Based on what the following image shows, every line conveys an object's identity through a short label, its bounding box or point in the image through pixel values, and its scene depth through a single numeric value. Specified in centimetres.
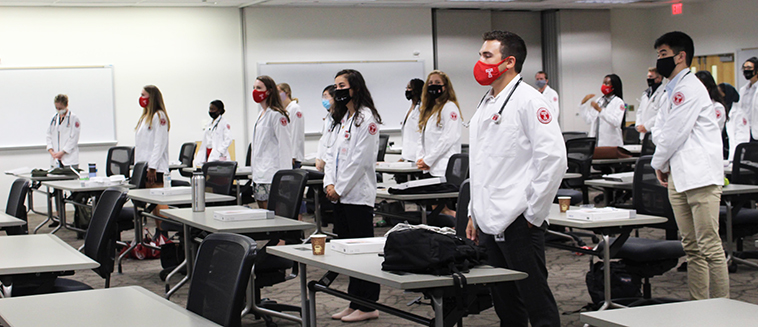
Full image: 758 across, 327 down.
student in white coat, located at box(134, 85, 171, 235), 807
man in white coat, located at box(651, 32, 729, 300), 402
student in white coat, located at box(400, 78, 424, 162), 770
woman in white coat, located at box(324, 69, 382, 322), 464
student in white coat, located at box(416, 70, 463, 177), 634
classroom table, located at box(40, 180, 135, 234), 664
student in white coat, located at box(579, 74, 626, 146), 1011
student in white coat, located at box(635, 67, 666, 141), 928
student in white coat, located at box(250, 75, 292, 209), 623
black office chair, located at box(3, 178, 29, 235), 486
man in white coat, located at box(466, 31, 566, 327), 293
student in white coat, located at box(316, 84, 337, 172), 627
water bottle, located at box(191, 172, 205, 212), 468
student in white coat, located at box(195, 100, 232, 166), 942
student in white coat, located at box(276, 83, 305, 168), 727
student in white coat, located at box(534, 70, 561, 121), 1097
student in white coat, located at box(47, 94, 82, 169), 984
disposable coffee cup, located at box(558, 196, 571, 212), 432
